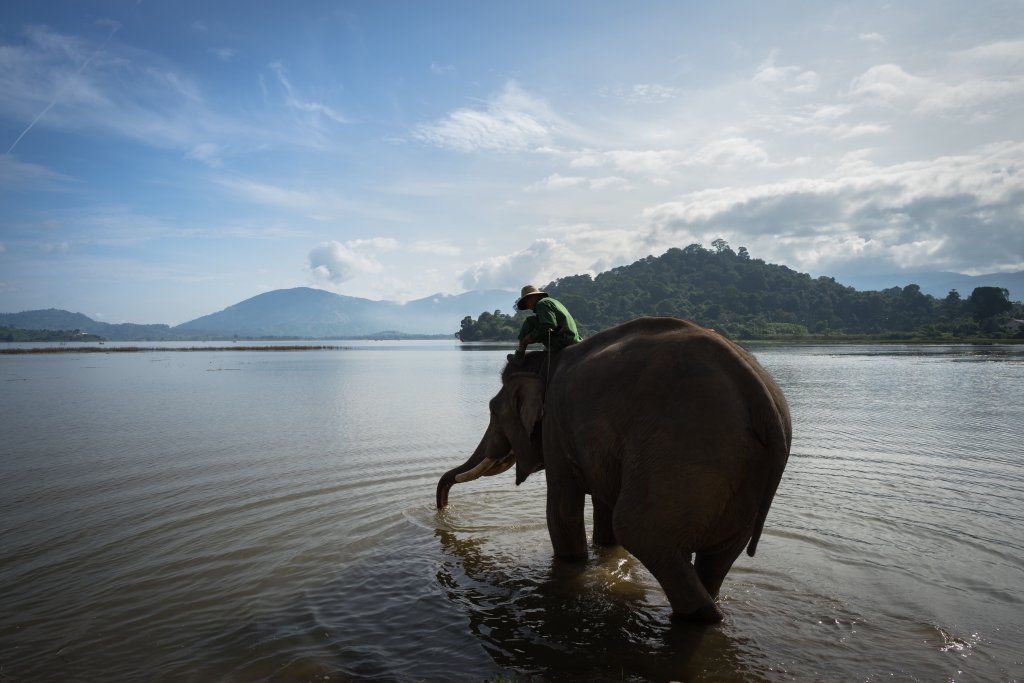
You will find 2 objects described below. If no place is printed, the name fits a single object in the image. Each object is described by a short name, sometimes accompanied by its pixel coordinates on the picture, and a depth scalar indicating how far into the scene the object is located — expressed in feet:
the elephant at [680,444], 14.67
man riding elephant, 22.16
